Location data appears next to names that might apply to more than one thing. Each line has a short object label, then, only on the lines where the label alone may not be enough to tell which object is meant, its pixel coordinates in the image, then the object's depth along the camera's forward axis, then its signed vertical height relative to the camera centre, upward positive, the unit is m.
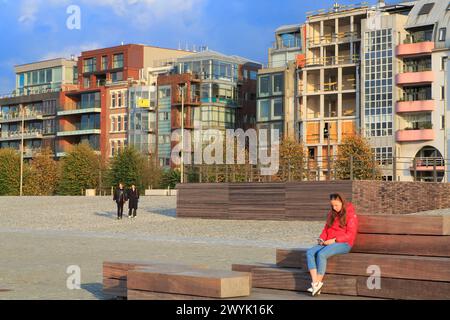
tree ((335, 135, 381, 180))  69.94 +3.26
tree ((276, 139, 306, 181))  74.75 +3.32
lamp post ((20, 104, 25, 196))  89.31 +1.12
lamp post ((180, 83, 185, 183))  88.18 +8.66
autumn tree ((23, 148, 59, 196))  95.06 +1.03
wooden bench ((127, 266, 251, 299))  8.77 -1.00
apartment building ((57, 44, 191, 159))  101.75 +10.52
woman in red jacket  9.66 -0.59
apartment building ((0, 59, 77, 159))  113.56 +11.20
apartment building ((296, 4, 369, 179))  82.62 +10.59
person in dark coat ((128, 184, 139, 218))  39.56 -0.62
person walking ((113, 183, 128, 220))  38.84 -0.52
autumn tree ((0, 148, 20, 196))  95.44 +0.92
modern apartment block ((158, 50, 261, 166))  96.25 +10.20
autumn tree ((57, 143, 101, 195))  90.81 +1.40
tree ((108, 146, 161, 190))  85.06 +1.58
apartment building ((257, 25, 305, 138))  88.00 +10.16
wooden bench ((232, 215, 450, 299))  8.82 -0.82
